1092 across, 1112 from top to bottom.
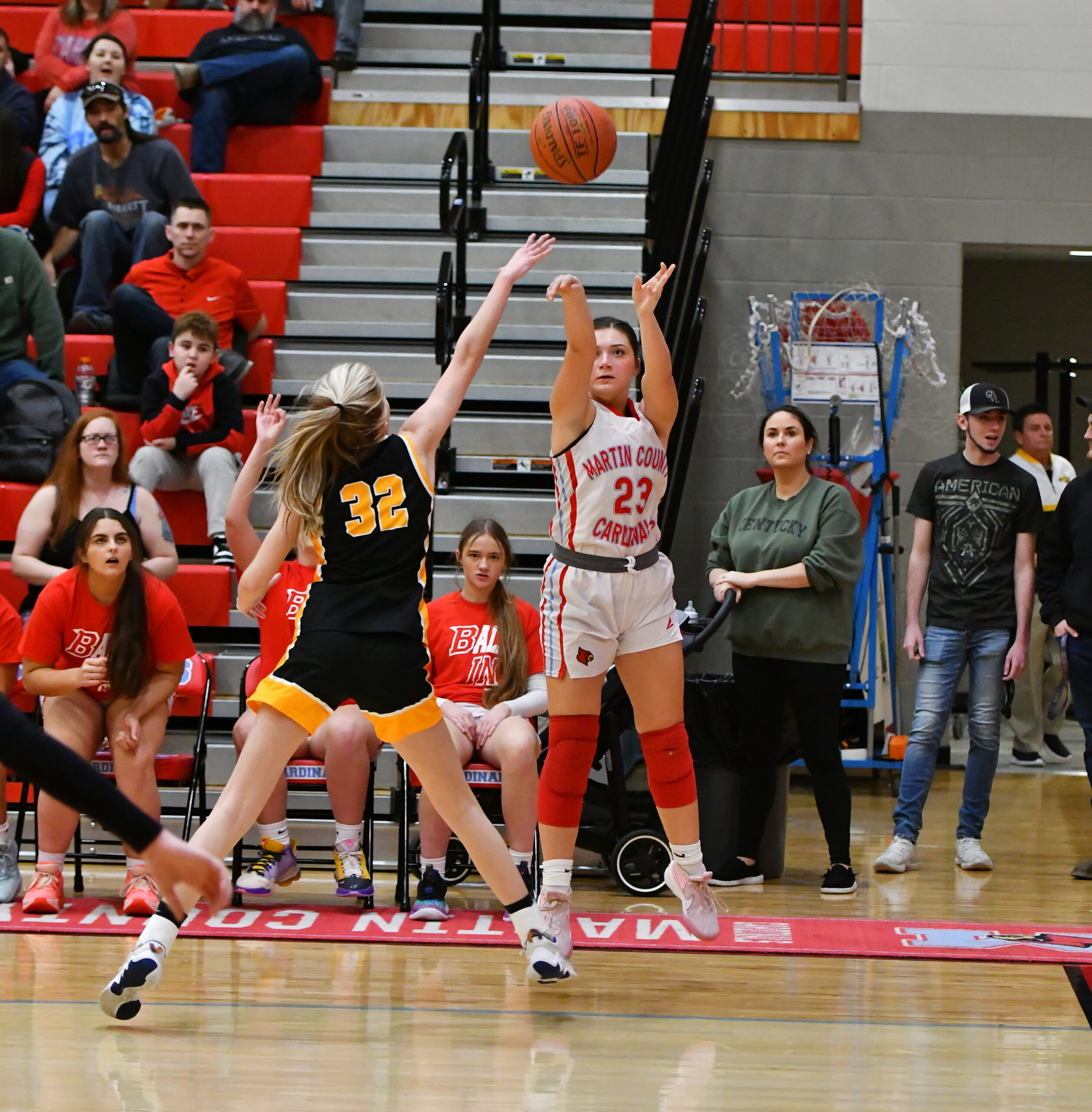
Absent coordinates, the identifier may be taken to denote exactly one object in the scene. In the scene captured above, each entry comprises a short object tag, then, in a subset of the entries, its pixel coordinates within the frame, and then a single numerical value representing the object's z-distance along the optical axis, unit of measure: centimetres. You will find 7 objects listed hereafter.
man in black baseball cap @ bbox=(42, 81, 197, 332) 1407
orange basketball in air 993
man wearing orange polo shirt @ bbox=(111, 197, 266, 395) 1302
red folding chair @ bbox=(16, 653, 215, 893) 991
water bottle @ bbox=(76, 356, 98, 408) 1335
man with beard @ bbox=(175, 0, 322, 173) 1562
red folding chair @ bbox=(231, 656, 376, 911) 970
